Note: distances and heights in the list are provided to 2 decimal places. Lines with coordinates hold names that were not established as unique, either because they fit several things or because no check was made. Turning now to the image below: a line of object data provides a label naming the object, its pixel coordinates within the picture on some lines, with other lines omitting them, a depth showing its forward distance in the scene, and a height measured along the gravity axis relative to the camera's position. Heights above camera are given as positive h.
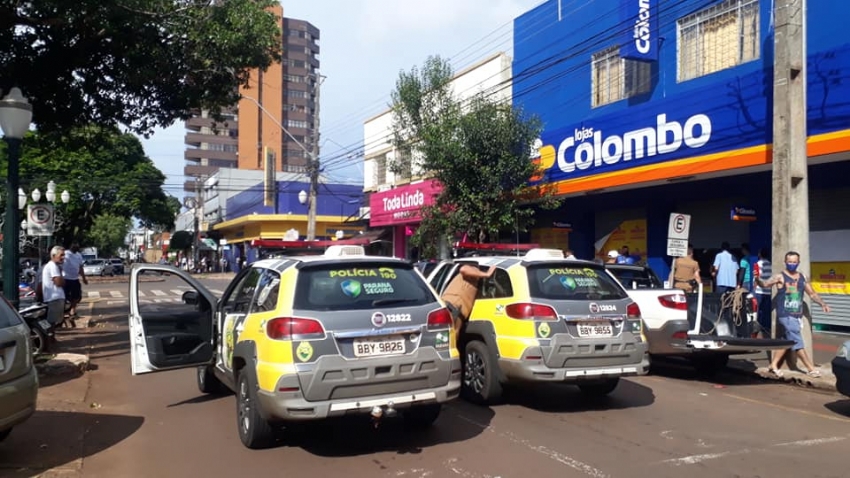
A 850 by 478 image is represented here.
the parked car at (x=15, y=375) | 5.31 -1.03
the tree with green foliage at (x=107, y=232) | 76.31 +1.86
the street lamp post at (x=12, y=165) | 9.54 +1.15
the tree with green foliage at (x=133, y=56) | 11.72 +3.69
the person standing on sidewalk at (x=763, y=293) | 14.09 -0.84
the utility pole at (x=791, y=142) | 10.05 +1.64
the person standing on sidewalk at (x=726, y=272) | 14.13 -0.41
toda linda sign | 21.78 +1.62
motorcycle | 10.02 -1.17
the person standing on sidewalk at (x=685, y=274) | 12.66 -0.41
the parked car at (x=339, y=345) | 5.37 -0.79
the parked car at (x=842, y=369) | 7.15 -1.23
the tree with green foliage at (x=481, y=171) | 16.41 +1.94
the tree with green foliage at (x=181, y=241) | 68.31 +0.73
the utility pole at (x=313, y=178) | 27.09 +2.91
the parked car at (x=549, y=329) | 7.03 -0.83
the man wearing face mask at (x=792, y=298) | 9.55 -0.65
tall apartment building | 85.69 +16.65
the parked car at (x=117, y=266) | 54.00 -1.44
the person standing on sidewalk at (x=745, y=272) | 14.72 -0.42
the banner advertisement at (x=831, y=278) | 13.73 -0.51
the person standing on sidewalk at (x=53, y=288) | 12.51 -0.75
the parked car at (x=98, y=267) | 50.03 -1.47
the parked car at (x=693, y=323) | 8.91 -0.99
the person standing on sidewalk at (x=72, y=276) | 15.63 -0.66
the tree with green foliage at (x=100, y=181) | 40.53 +4.08
